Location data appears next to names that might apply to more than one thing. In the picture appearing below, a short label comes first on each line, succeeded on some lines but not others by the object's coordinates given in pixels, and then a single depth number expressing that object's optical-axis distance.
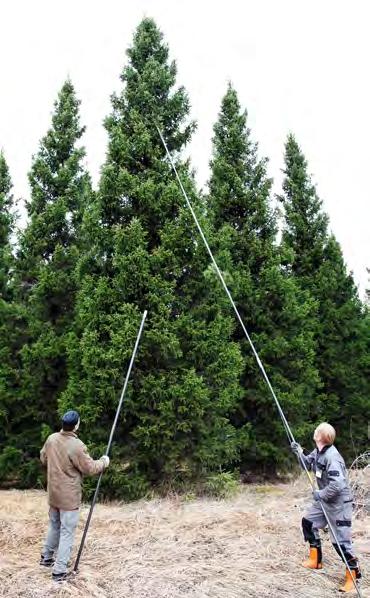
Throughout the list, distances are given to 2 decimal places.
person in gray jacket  4.90
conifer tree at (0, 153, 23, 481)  10.83
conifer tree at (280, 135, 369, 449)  14.71
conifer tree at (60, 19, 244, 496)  8.02
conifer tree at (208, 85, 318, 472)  11.34
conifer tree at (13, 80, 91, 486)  11.17
